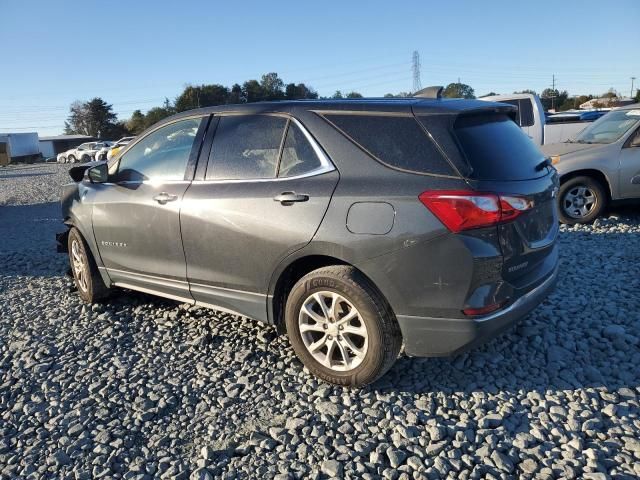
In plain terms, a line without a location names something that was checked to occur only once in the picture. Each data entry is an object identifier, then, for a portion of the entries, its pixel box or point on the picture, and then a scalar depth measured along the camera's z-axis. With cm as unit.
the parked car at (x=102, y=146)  3960
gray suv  268
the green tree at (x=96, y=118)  7419
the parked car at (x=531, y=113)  1077
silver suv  681
